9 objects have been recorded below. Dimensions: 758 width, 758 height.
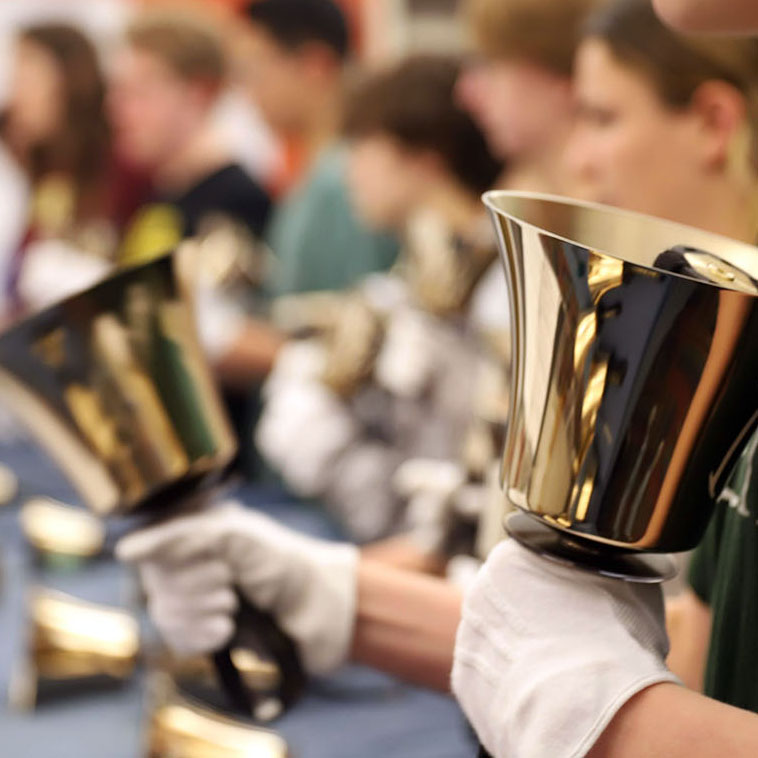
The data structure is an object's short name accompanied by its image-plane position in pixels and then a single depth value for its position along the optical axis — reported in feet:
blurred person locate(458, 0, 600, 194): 7.70
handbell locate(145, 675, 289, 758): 6.13
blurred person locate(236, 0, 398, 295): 10.89
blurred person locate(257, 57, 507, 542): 7.66
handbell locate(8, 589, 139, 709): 6.61
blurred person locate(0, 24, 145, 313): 13.22
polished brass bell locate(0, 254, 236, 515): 5.73
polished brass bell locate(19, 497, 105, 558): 7.71
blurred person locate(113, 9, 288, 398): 11.61
